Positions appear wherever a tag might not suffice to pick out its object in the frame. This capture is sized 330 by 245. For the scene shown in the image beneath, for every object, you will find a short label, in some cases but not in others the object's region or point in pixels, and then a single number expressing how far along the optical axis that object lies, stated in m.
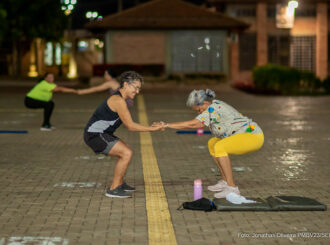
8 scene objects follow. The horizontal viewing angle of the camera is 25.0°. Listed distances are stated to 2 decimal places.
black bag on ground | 8.31
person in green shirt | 18.48
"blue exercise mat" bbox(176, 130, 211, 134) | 17.66
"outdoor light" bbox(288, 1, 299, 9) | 38.34
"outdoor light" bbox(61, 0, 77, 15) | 46.72
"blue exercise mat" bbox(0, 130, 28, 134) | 17.62
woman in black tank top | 9.13
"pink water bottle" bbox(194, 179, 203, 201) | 8.45
